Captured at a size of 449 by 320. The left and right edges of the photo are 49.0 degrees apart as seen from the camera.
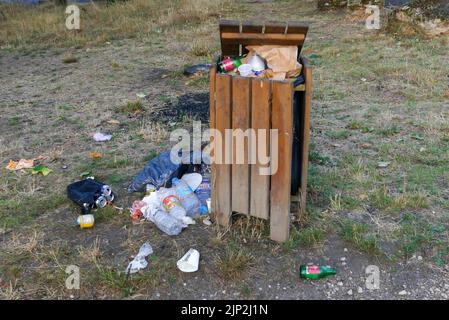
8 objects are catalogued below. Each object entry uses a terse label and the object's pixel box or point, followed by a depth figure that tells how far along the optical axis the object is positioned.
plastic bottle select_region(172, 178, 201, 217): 3.14
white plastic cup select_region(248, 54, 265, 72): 2.74
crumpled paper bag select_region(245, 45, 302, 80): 2.71
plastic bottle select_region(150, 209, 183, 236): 2.95
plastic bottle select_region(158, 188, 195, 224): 3.05
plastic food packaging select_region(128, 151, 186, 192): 3.39
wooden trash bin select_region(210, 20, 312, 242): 2.58
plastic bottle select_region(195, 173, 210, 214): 3.16
